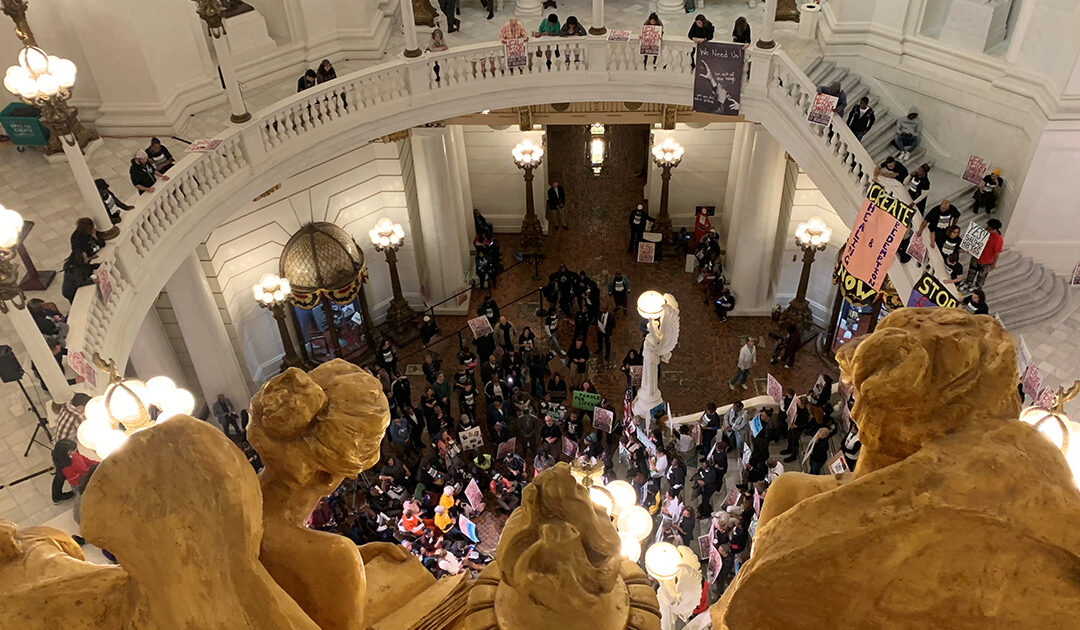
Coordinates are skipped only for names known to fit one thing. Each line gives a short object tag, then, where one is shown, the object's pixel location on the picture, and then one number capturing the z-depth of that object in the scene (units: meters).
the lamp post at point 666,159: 22.94
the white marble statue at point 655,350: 14.24
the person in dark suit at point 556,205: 25.02
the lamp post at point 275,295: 19.23
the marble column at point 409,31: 16.95
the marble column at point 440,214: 21.22
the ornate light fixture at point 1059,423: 4.75
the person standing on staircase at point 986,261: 14.42
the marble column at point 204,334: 17.62
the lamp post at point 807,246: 20.48
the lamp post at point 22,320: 8.91
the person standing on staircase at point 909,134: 17.91
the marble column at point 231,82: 14.96
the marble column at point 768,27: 16.70
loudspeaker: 11.77
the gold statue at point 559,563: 1.66
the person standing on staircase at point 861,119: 17.30
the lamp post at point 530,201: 23.02
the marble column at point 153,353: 16.81
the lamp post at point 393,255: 21.38
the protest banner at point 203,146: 14.95
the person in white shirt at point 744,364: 19.30
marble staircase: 15.53
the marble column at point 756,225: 20.78
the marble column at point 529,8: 22.11
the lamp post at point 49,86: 10.57
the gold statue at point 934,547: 1.65
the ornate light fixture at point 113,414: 6.48
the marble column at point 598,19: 17.56
